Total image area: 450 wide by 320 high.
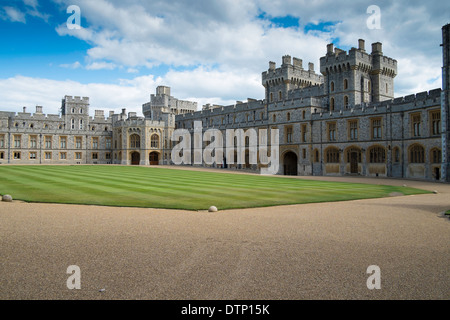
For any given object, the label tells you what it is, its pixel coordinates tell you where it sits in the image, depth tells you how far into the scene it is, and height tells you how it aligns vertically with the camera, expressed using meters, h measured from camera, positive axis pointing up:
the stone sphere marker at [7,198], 12.24 -1.20
